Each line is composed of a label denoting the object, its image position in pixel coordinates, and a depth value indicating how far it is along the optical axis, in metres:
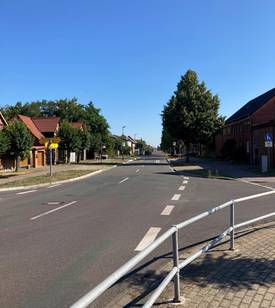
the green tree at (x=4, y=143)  24.97
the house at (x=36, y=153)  35.27
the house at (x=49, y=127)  44.96
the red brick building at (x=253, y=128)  30.68
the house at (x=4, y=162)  30.17
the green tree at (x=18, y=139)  26.46
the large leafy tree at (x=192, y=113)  38.49
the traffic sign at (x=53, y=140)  21.91
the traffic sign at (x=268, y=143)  20.24
